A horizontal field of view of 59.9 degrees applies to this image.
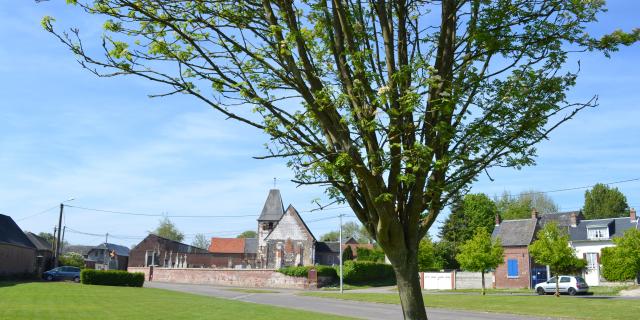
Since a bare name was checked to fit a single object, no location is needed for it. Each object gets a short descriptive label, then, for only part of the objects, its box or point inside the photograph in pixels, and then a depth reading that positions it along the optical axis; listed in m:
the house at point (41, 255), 53.44
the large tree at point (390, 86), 5.19
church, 65.25
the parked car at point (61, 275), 47.56
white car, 37.66
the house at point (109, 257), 79.69
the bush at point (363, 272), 54.94
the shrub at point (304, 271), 53.59
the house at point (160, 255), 71.94
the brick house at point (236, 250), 82.31
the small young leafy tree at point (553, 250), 36.84
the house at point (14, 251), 45.56
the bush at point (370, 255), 70.50
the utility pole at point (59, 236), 48.12
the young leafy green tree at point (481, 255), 40.59
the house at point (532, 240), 49.28
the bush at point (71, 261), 63.19
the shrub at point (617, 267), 37.62
